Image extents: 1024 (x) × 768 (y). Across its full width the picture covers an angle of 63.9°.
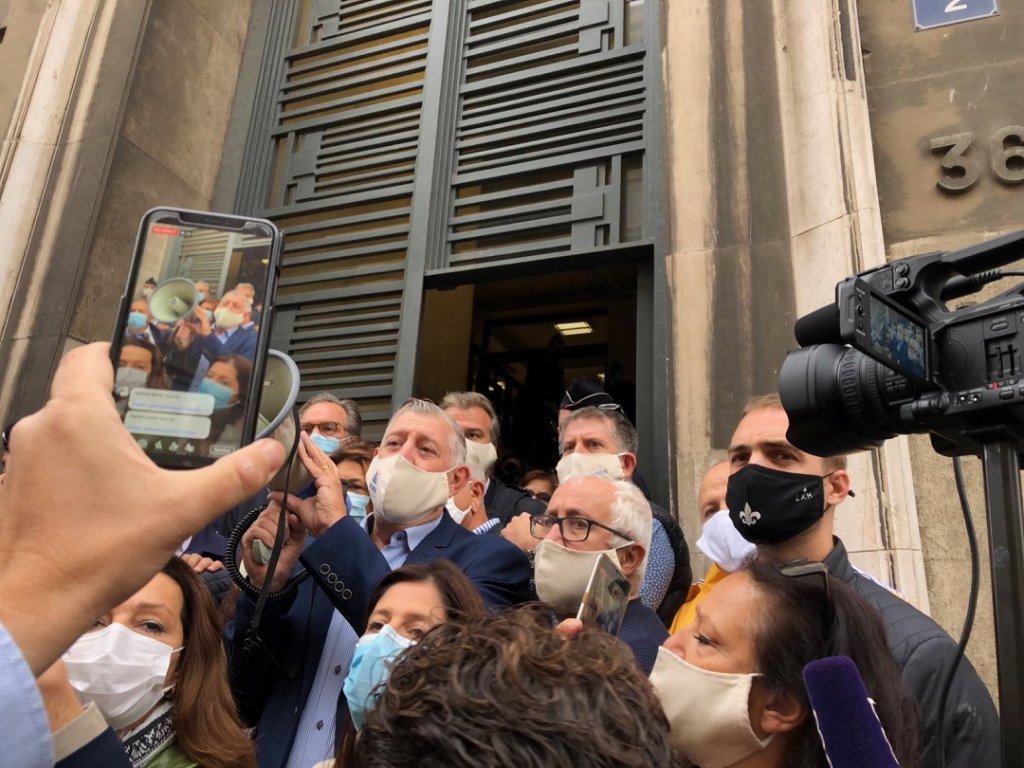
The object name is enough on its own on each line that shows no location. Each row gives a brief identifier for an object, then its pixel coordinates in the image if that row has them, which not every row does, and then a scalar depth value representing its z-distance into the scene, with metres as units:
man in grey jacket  1.79
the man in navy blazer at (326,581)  2.40
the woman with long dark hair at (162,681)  1.96
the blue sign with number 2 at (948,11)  4.54
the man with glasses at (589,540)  2.50
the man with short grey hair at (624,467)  3.08
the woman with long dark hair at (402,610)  2.07
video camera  1.28
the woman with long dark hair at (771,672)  1.58
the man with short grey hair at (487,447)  3.98
